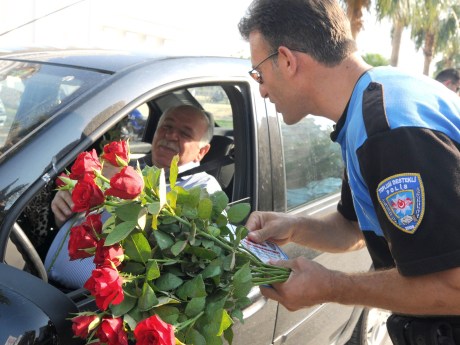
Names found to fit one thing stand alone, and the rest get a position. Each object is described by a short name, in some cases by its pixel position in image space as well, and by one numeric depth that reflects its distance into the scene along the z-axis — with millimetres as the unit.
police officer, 1333
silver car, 1419
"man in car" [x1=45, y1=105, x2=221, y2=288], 3039
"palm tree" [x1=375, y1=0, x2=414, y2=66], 10834
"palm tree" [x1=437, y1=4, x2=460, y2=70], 28011
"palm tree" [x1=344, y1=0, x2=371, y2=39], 10266
